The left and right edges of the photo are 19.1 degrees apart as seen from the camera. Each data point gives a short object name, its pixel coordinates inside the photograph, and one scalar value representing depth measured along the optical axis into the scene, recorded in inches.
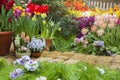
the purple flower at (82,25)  281.3
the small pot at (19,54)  204.1
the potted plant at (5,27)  203.7
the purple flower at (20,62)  113.3
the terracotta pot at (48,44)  231.8
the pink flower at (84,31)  256.1
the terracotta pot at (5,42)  202.5
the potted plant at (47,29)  235.6
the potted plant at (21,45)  205.2
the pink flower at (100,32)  247.4
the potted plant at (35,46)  207.3
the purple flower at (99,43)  232.1
